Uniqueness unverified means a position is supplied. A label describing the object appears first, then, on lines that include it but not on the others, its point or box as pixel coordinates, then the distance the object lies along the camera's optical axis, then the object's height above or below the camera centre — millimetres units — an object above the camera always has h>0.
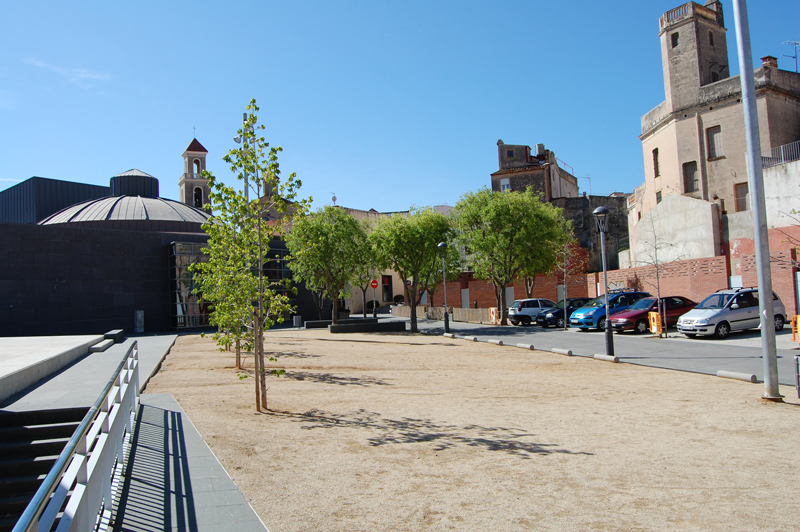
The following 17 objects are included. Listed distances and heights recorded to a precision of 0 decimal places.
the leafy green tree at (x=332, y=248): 30797 +2824
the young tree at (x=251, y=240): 10094 +1200
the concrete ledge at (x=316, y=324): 36750 -1717
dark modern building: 29844 +2354
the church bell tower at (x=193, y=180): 67625 +15559
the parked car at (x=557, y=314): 31469 -1625
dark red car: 24234 -1431
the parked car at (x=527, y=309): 33750 -1374
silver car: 20125 -1446
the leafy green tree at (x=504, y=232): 34156 +3616
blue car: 26516 -1280
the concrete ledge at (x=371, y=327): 31297 -1824
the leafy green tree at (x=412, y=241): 32031 +3141
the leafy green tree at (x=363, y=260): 31859 +2148
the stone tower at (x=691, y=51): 36531 +15556
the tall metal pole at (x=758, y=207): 9789 +1243
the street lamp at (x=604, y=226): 16875 +1927
